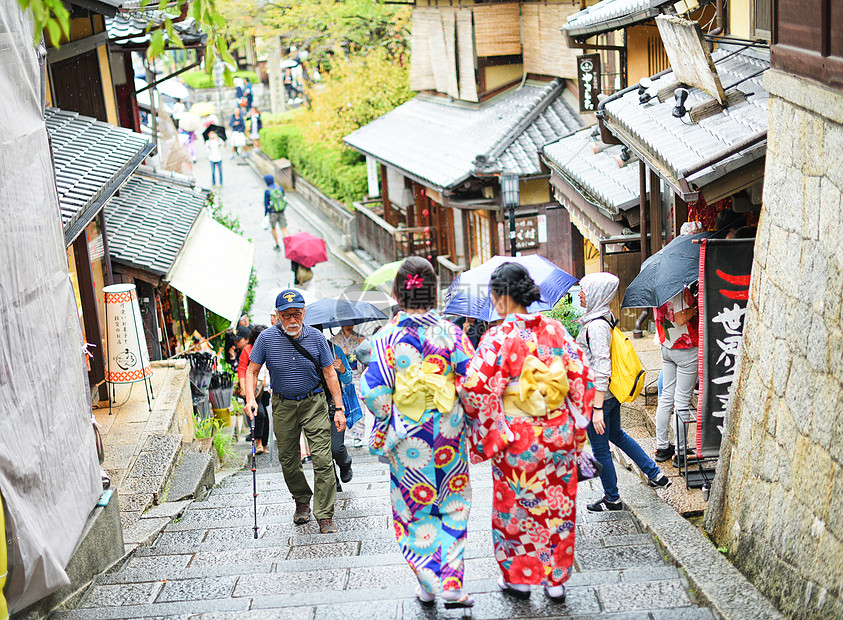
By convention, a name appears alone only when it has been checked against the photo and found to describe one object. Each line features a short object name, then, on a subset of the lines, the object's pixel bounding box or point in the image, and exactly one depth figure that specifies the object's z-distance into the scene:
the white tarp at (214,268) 13.61
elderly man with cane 6.80
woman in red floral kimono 4.75
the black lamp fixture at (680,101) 8.28
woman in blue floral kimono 4.85
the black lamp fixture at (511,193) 14.97
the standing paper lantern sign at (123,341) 10.53
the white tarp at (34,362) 4.82
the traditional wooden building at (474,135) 18.72
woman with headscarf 6.21
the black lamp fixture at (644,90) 9.75
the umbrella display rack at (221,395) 13.27
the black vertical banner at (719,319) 6.35
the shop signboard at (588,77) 15.39
